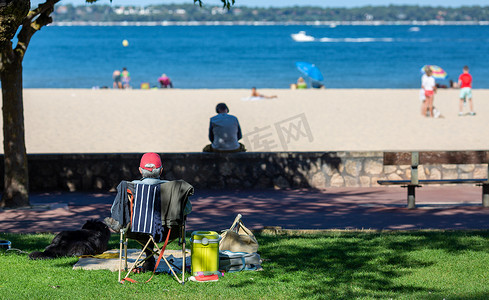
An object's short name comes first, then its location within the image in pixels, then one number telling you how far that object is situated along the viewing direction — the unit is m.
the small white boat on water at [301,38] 147.50
